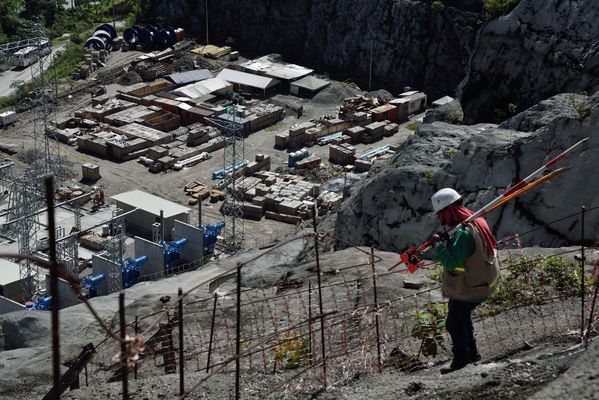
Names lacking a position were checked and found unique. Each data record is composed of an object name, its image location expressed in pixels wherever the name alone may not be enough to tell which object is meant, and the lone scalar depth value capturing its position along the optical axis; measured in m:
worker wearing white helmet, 8.95
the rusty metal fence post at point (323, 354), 9.84
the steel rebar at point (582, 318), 9.77
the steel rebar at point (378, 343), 10.23
